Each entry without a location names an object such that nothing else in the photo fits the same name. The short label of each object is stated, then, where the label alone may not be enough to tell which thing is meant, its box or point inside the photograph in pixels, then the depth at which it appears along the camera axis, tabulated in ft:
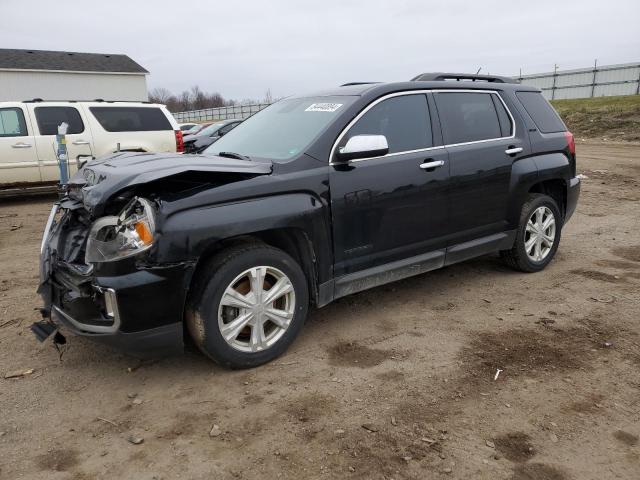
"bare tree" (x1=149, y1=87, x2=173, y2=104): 275.90
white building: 115.75
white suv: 30.94
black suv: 9.74
